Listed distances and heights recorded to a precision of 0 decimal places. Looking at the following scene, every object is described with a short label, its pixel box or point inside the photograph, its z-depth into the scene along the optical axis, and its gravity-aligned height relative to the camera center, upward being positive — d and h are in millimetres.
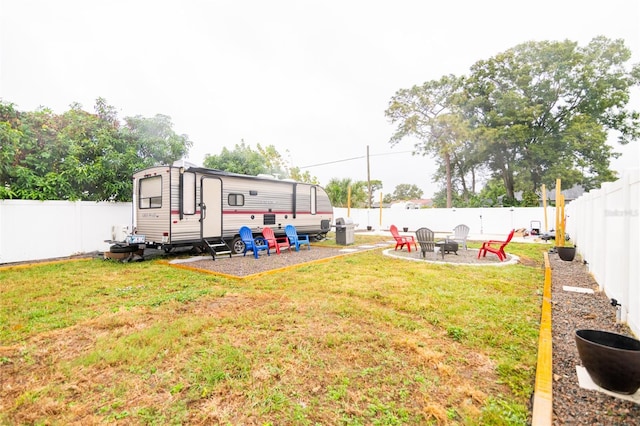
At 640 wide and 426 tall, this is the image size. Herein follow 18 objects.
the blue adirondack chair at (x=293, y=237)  11362 -948
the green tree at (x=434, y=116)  26375 +9066
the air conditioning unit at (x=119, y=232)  9425 -590
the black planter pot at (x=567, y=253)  8672 -1262
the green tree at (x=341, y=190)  28828 +2188
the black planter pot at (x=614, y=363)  2293 -1237
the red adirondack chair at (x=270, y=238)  10430 -900
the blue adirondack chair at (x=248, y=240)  9902 -936
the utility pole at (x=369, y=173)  27906 +3637
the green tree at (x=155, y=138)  11945 +3108
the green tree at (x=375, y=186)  45412 +4355
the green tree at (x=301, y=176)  32750 +4140
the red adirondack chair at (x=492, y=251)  8895 -1243
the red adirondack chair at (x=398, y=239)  10948 -1077
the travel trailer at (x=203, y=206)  8667 +232
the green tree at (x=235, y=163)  17297 +3041
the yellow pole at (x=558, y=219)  9859 -294
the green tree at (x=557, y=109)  23203 +8426
